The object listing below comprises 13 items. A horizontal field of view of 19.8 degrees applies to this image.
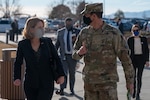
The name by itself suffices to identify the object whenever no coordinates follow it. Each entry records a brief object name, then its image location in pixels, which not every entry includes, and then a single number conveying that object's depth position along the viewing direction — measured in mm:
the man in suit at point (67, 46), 10234
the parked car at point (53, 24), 57875
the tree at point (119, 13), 88812
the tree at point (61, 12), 69000
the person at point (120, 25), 27550
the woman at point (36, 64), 5527
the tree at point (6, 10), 84044
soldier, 5352
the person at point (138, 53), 9297
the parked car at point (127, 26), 47766
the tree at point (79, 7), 58638
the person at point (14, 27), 32194
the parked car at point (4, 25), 55344
